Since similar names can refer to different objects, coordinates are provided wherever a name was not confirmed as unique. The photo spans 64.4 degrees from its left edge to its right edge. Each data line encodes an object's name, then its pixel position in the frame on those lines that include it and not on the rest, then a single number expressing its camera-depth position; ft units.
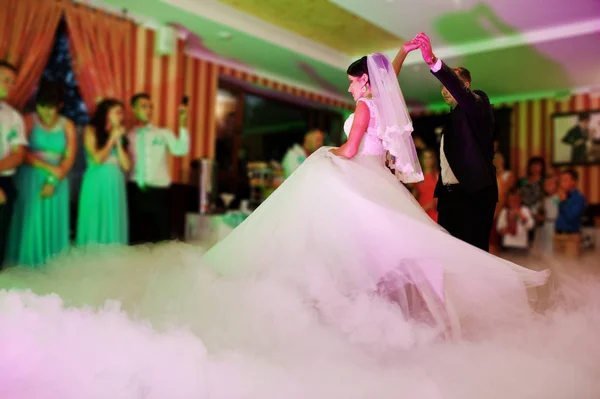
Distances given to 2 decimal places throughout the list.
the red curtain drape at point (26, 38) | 12.10
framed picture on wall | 21.09
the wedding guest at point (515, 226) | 19.12
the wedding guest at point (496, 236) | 19.17
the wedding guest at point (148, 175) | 14.32
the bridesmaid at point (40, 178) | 12.09
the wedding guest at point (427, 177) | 16.55
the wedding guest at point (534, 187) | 20.27
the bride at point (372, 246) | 6.94
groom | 7.68
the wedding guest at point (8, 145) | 10.92
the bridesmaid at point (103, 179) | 13.20
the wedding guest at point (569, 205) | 18.80
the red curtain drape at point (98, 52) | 13.66
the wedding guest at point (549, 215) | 19.91
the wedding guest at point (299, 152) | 19.25
